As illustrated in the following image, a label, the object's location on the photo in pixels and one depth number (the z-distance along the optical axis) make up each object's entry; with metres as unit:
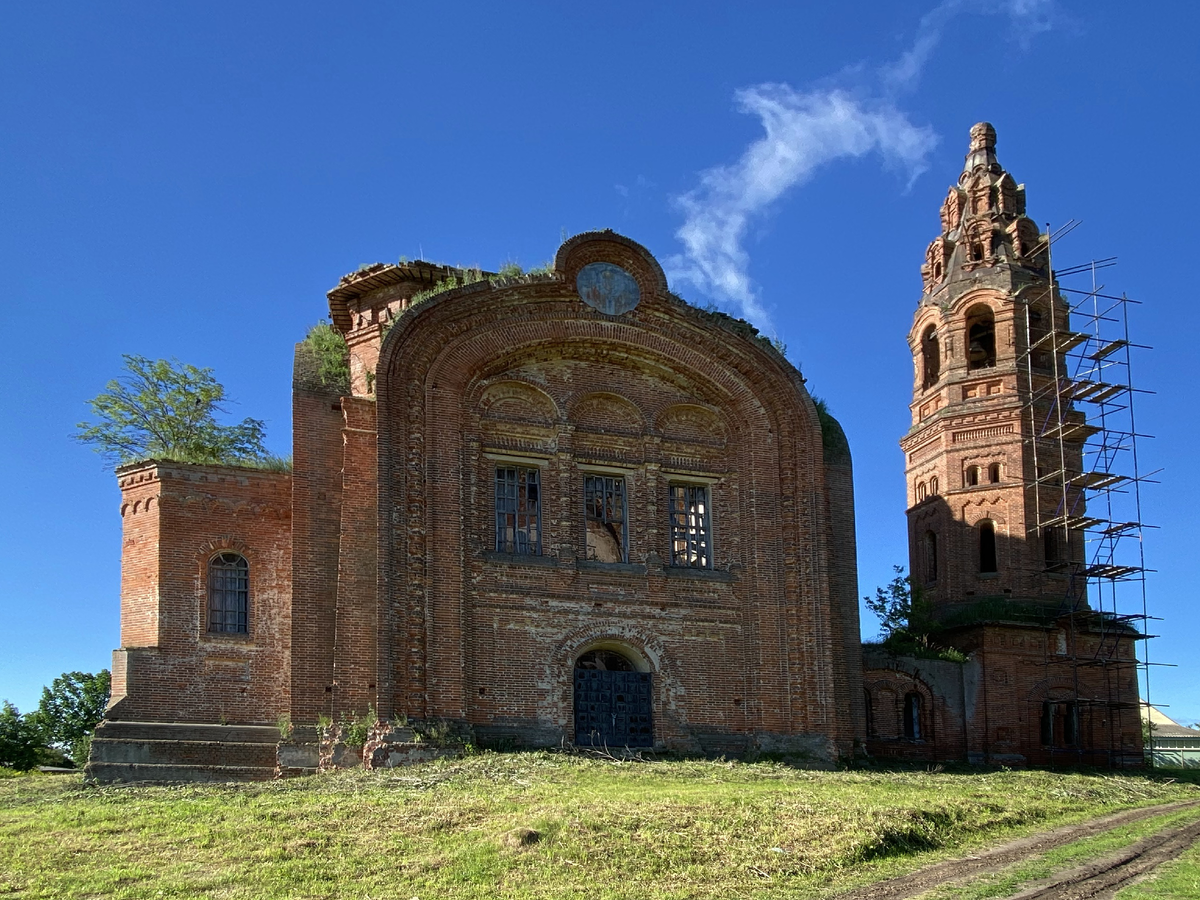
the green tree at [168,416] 29.25
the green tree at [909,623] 28.88
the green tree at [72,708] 32.84
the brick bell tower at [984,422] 30.36
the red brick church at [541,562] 22.22
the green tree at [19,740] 30.34
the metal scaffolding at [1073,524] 29.33
